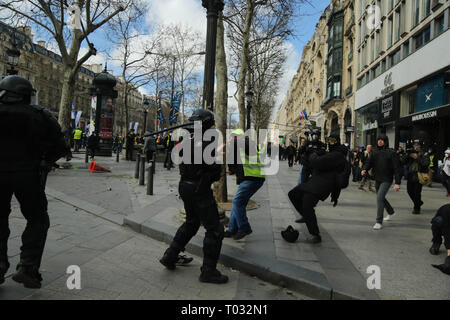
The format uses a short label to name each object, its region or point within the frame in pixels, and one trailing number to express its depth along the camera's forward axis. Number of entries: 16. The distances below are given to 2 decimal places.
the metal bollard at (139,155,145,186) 9.35
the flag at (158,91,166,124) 21.52
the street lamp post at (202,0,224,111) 5.27
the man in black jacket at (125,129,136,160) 20.44
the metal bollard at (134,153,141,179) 10.92
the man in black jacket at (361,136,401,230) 5.93
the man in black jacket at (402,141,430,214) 7.16
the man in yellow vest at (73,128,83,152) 22.69
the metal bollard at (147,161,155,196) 7.83
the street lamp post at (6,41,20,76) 12.48
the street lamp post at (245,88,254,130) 17.31
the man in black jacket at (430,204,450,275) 3.56
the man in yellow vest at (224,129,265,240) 4.59
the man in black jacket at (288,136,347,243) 4.67
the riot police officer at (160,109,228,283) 3.25
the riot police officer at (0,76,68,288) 2.69
